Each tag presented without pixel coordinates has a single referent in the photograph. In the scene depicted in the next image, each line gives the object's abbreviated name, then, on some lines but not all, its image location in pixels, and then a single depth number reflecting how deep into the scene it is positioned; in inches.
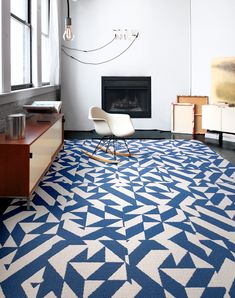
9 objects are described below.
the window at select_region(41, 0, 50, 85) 264.2
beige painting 258.4
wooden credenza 117.3
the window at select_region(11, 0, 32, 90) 200.2
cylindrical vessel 126.0
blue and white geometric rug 77.0
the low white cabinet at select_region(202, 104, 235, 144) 245.8
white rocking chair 207.8
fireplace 303.9
